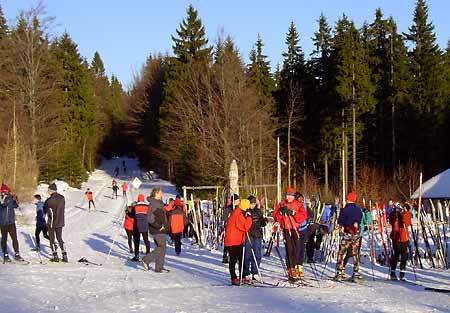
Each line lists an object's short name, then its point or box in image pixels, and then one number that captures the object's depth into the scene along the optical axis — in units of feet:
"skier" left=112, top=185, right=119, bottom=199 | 155.22
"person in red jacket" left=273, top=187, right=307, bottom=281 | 39.09
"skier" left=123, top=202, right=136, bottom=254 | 56.93
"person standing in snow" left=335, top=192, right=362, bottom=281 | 40.50
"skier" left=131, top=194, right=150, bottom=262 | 52.29
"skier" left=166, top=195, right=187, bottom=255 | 59.21
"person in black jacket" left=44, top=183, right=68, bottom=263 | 48.19
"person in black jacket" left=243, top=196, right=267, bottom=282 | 41.29
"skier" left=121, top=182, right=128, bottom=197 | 149.18
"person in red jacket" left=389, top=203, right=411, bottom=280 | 43.88
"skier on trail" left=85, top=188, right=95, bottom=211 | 125.80
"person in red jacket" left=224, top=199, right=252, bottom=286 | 38.32
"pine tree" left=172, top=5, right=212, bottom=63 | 176.04
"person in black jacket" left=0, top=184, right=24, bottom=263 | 49.32
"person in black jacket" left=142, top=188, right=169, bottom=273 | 43.83
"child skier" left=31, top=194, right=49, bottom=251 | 61.06
